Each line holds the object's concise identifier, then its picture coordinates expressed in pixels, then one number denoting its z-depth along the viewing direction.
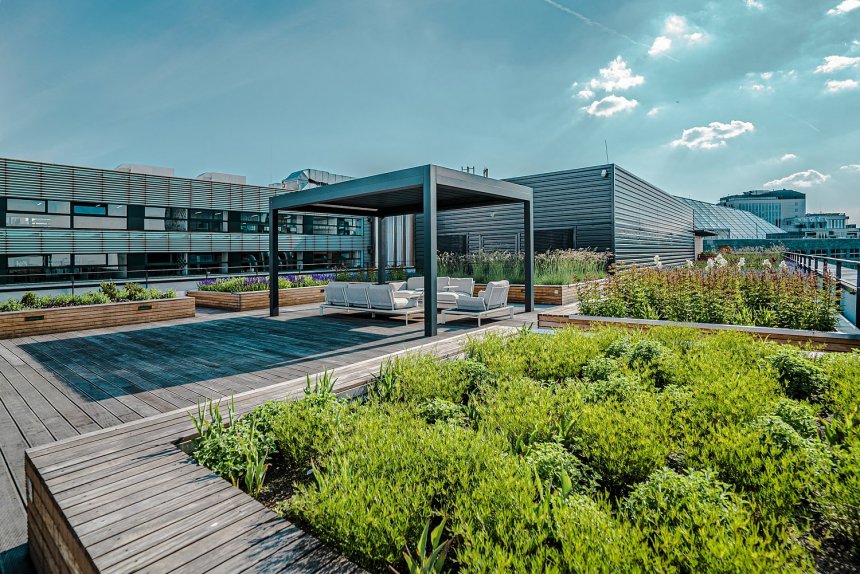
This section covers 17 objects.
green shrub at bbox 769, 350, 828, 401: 3.39
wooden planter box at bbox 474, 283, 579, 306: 11.40
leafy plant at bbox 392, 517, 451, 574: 1.48
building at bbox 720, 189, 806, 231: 138.75
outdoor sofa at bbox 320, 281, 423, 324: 8.59
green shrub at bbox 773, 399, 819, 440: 2.55
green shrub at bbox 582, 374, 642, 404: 3.10
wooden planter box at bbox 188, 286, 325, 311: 11.05
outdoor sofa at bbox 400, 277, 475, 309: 9.62
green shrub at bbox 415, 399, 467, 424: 2.94
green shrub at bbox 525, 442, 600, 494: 2.13
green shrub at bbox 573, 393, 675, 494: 2.18
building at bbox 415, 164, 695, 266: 15.32
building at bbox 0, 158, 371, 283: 16.45
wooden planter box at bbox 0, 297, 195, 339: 7.96
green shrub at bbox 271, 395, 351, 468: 2.50
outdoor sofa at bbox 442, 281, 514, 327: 8.57
